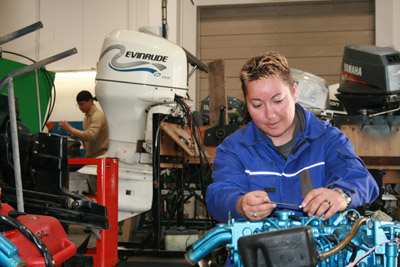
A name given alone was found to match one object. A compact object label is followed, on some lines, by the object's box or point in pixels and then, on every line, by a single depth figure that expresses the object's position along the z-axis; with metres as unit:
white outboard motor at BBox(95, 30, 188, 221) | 3.29
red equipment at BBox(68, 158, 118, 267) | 2.73
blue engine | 0.86
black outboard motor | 2.92
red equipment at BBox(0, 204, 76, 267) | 1.43
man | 4.82
